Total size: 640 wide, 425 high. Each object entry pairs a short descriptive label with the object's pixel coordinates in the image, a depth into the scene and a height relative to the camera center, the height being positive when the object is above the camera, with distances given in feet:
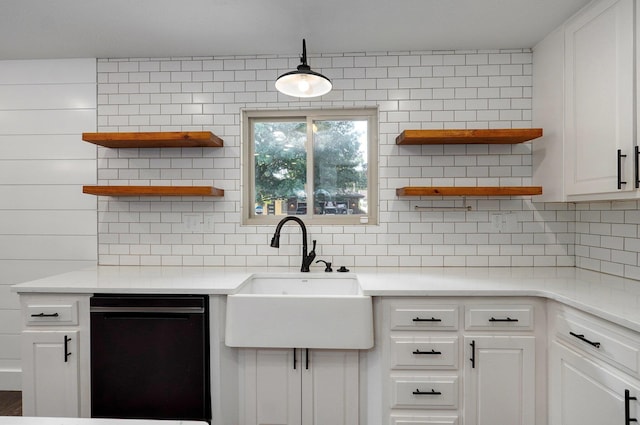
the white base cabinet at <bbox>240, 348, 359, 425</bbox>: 6.01 -3.02
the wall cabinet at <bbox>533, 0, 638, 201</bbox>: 5.40 +1.90
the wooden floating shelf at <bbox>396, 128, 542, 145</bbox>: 7.07 +1.56
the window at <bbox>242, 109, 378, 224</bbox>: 8.41 +1.12
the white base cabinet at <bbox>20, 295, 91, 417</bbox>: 6.13 -2.44
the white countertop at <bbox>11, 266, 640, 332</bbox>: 5.41 -1.30
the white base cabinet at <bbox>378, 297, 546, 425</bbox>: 5.83 -2.51
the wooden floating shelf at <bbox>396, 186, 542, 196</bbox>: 7.09 +0.43
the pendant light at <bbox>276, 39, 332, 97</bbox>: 5.78 +2.19
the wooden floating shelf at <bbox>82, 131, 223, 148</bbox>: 7.31 +1.56
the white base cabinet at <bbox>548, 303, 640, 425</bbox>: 4.30 -2.19
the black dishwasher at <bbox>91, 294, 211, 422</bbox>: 5.96 -2.48
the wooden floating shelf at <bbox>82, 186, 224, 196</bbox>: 7.45 +0.47
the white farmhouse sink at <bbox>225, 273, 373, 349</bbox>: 5.78 -1.82
